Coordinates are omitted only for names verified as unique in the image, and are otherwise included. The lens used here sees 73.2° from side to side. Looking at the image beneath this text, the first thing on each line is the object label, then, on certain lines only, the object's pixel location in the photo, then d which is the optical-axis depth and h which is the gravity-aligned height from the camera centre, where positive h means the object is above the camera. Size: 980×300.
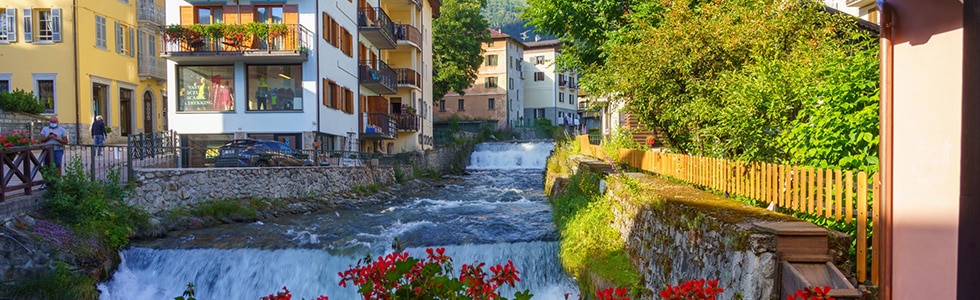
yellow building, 26.42 +3.32
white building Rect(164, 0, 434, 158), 22.42 +2.35
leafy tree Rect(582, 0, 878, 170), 7.05 +0.82
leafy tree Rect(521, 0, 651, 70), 21.33 +3.83
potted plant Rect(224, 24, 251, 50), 22.25 +3.47
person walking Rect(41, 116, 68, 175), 14.78 +0.00
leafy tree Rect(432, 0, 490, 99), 45.72 +6.51
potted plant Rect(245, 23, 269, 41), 22.25 +3.64
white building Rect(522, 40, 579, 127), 73.94 +5.68
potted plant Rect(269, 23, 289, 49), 22.41 +3.57
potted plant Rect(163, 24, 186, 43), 22.09 +3.52
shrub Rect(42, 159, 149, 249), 12.81 -1.39
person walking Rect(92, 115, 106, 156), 21.05 +0.22
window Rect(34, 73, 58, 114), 26.48 +1.94
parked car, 19.48 -0.52
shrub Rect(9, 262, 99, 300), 10.41 -2.39
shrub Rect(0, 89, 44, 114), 22.61 +1.27
